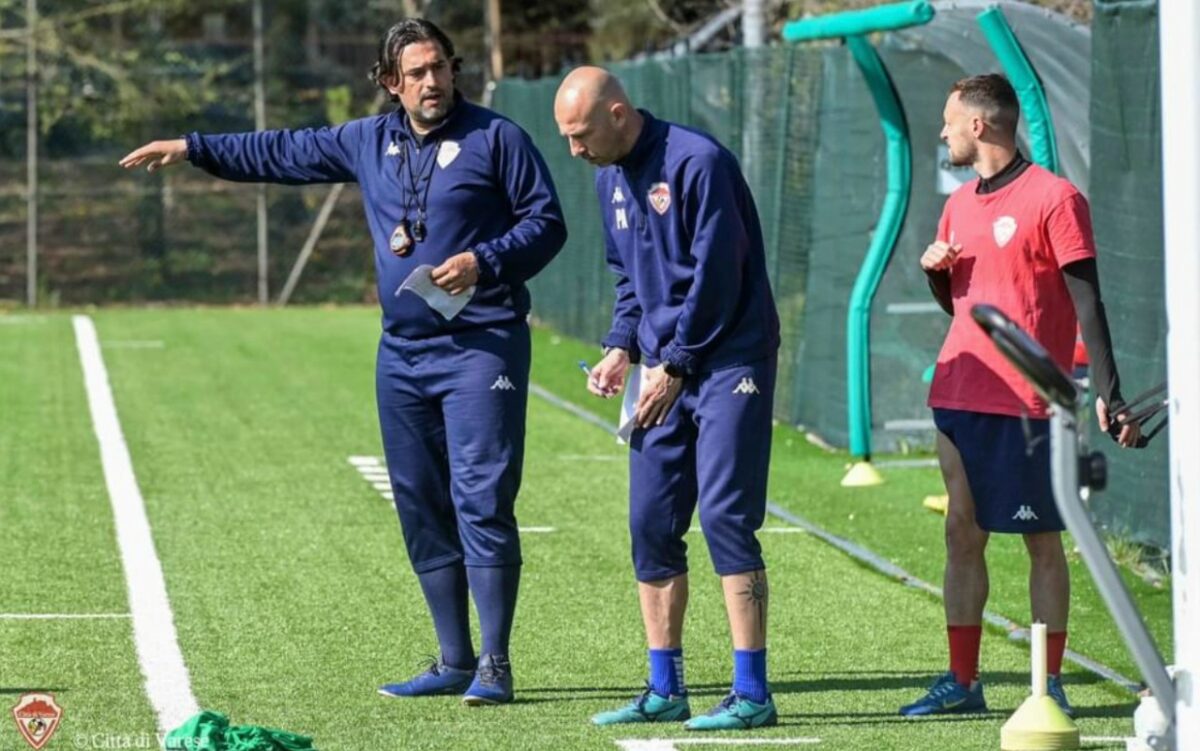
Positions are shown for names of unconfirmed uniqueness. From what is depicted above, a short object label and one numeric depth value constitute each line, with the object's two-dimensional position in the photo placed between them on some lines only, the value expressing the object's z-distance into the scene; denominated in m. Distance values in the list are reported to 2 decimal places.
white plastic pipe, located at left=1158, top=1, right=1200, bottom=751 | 10.55
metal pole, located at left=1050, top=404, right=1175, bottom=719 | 9.98
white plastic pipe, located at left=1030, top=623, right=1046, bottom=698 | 12.43
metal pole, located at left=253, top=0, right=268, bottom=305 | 56.75
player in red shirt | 13.60
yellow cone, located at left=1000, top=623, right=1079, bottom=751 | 12.62
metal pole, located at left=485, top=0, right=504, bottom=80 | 60.48
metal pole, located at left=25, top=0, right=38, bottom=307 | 54.78
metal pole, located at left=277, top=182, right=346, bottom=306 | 57.00
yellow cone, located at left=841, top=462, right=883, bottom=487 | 25.16
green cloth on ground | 12.00
